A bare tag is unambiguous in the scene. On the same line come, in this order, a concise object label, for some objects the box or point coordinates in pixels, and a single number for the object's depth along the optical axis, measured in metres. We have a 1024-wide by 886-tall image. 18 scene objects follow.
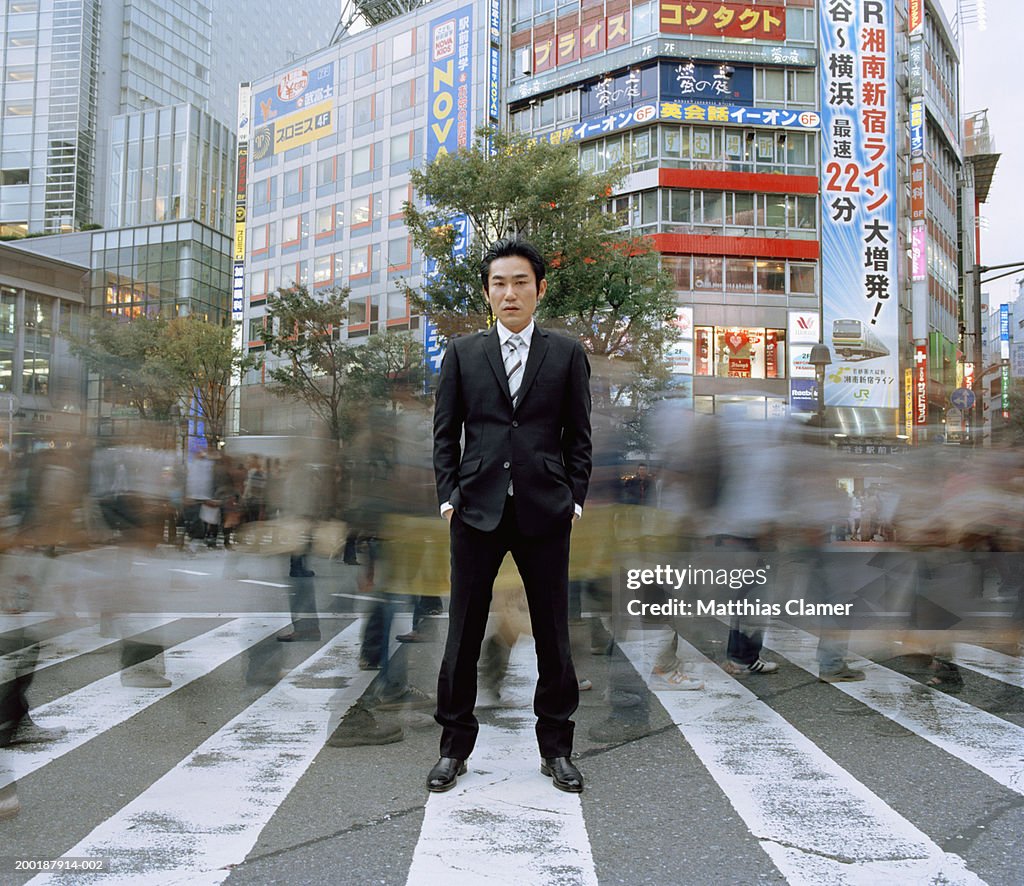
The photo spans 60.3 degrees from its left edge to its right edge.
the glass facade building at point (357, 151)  39.56
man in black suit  3.27
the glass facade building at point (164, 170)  62.66
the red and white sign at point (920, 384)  31.58
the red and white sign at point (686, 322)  32.97
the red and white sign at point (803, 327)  33.22
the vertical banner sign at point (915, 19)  33.59
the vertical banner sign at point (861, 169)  31.70
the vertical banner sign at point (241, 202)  50.75
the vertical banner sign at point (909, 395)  32.25
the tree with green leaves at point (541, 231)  18.97
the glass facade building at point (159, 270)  54.91
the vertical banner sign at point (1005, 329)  76.53
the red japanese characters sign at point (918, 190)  32.66
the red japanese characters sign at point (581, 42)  34.47
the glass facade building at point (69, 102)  67.44
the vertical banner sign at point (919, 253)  33.06
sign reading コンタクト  33.59
